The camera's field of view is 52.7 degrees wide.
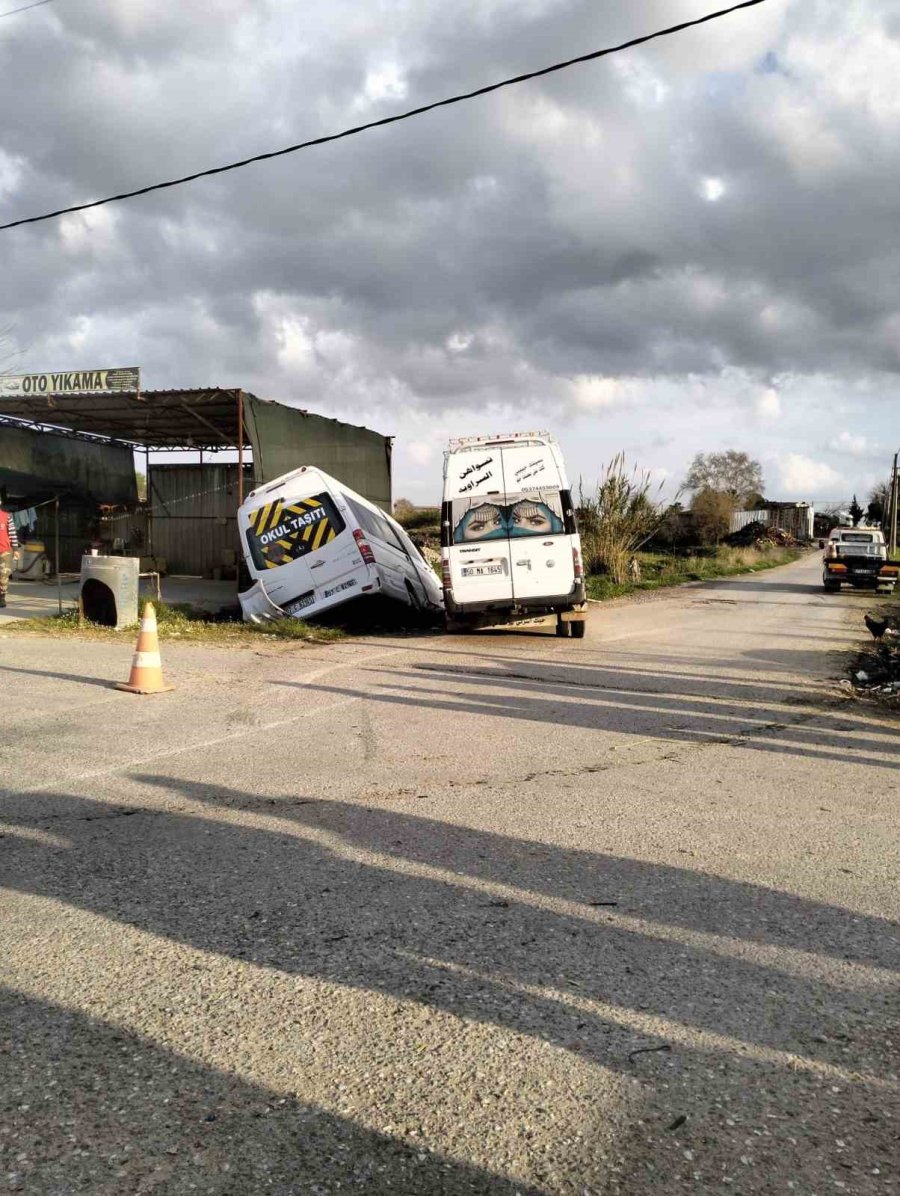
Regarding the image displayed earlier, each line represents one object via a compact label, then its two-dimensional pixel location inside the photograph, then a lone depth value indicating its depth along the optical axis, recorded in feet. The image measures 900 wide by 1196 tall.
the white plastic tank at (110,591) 45.21
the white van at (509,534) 44.86
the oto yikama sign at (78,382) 65.05
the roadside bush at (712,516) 212.64
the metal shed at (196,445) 67.26
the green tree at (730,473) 334.85
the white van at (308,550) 47.26
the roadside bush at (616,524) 87.76
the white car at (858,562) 96.43
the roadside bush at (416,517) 124.57
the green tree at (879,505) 331.65
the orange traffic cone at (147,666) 29.53
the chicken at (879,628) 46.80
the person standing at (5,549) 53.01
